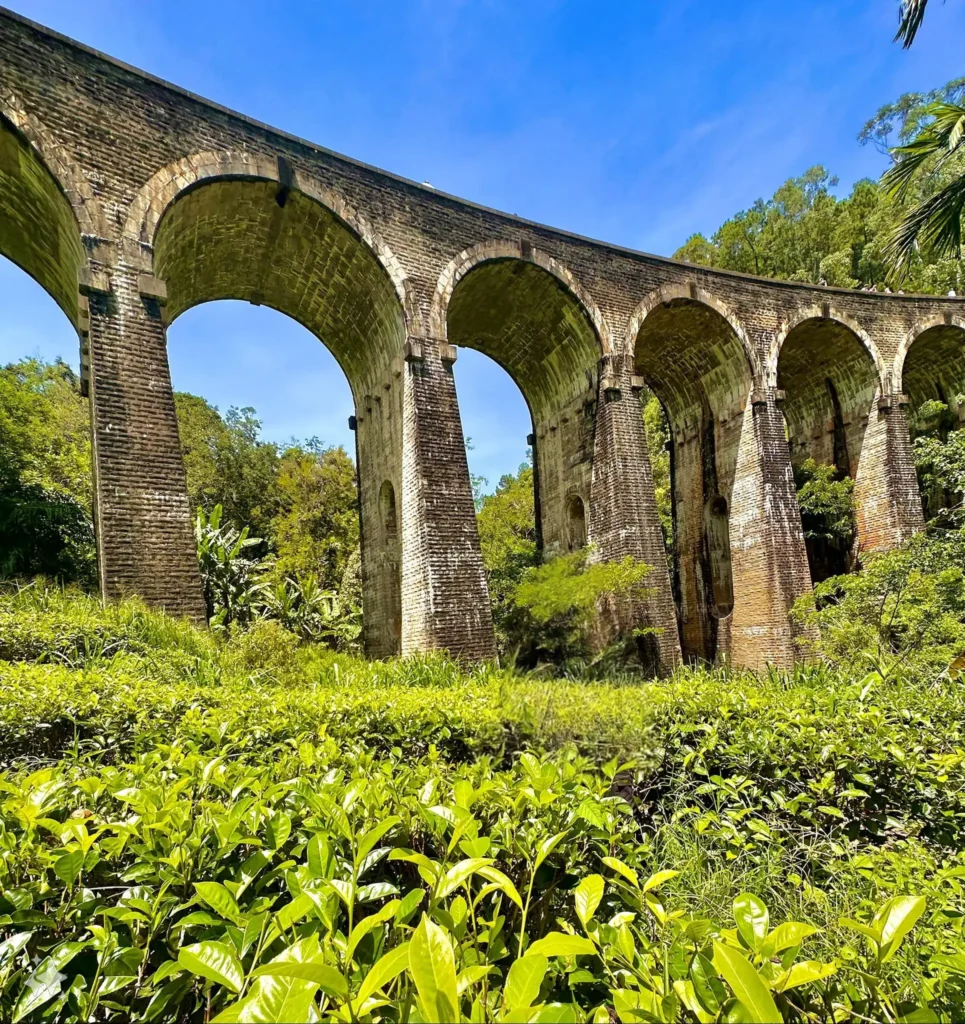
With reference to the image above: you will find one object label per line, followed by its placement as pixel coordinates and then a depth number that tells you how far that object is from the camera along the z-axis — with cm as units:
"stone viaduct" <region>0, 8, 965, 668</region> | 737
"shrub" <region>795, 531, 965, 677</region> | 743
